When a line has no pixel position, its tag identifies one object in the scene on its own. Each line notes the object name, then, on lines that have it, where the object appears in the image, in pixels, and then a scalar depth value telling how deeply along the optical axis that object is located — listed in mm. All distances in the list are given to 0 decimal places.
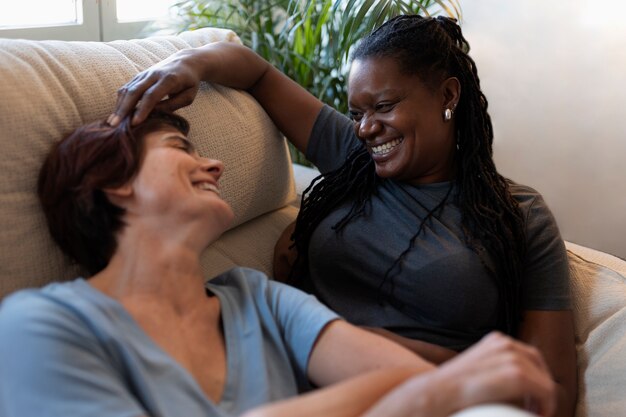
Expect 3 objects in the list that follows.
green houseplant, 2256
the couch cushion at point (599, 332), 1428
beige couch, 1193
